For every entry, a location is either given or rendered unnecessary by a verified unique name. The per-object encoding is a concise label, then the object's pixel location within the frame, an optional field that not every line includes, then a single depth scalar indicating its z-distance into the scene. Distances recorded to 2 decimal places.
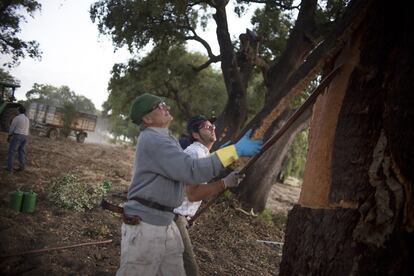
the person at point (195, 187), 2.93
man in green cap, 2.32
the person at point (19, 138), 9.48
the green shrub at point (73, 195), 6.89
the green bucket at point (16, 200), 6.07
